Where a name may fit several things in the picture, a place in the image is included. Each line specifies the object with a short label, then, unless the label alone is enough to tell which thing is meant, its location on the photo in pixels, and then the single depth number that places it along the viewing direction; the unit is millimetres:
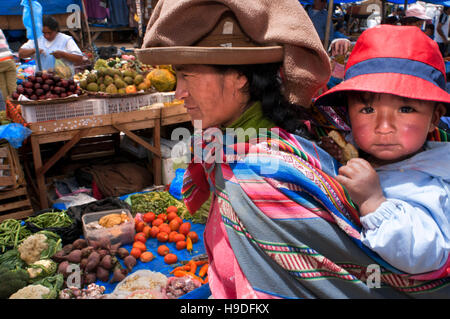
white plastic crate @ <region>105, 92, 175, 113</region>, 4484
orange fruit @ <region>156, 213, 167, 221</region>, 3957
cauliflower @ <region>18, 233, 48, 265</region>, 3166
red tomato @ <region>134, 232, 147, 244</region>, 3537
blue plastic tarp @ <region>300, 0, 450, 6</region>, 8421
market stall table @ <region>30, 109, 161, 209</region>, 4023
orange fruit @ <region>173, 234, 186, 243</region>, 3574
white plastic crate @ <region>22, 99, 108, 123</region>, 3941
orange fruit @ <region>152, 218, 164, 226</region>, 3840
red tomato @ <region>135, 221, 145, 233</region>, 3715
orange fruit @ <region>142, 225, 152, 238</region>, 3670
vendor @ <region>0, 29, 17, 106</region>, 5901
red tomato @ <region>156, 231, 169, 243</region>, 3596
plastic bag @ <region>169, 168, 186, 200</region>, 4539
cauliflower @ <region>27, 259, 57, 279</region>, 2988
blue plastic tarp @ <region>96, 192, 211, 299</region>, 3195
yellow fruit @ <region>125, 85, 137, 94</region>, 4625
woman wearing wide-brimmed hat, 973
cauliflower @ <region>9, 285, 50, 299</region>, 2680
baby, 893
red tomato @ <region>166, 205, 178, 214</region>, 4072
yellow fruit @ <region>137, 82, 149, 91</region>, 4828
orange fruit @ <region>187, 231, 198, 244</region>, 3619
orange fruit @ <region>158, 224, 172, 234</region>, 3677
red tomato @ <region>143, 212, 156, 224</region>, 3911
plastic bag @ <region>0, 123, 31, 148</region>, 3729
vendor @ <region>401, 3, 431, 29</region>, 8356
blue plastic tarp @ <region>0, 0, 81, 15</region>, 10023
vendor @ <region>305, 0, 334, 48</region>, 7918
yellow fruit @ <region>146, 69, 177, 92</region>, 4965
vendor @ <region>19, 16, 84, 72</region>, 5893
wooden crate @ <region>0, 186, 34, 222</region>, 3920
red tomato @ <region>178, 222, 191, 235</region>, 3682
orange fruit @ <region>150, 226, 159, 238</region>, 3688
